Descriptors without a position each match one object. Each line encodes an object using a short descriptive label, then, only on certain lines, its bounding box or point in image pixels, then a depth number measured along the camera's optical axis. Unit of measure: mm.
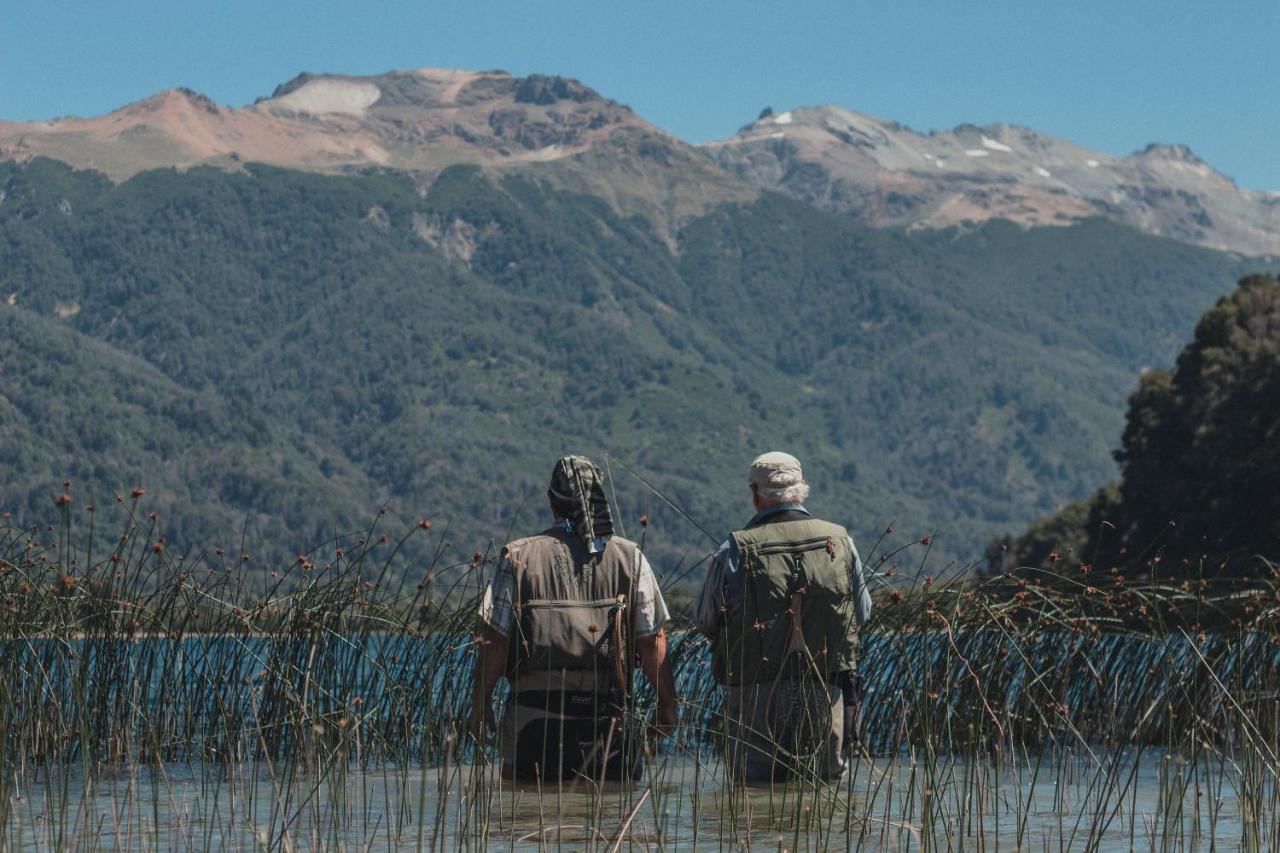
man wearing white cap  13664
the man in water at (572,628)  13297
